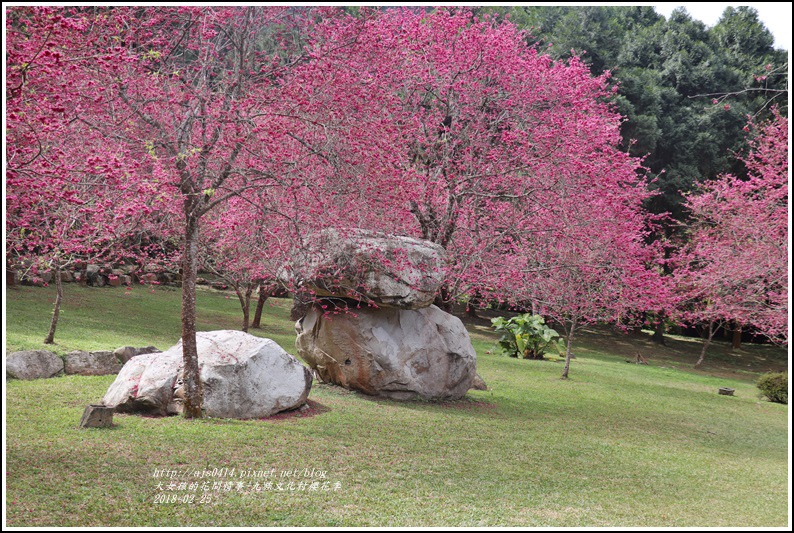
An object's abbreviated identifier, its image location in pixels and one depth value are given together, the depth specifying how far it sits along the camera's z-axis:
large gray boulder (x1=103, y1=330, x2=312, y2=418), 8.38
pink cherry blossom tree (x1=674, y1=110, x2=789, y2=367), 13.99
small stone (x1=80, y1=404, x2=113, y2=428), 7.24
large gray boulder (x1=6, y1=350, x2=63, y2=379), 9.59
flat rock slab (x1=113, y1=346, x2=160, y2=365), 10.90
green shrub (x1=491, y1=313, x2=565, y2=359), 19.92
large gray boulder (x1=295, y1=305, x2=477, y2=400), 10.85
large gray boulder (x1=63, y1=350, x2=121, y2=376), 10.41
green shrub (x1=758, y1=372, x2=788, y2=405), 16.27
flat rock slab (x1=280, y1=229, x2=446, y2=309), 10.23
